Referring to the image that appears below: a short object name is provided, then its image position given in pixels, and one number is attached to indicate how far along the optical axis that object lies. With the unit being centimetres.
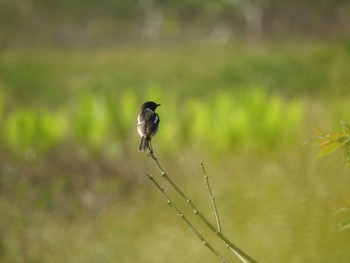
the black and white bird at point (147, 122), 1631
